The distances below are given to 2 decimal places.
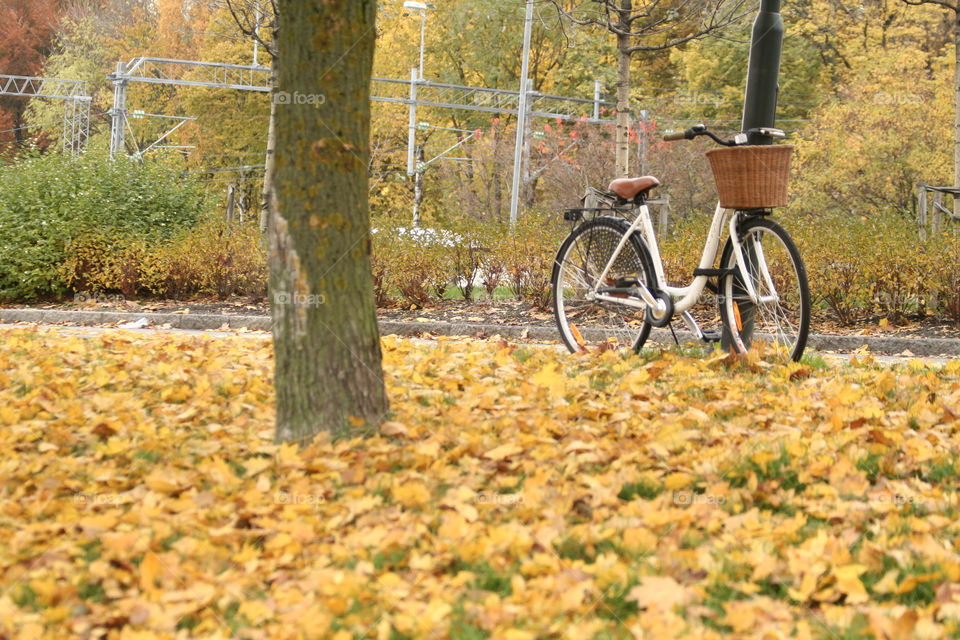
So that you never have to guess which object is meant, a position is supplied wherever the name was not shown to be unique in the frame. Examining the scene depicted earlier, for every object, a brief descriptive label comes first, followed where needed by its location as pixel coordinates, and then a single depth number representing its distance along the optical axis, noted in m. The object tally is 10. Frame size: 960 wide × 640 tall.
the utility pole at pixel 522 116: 24.59
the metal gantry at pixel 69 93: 44.29
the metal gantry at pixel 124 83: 25.89
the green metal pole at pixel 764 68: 6.10
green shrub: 12.38
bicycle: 5.68
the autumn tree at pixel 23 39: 51.75
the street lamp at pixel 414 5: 27.69
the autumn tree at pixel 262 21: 11.38
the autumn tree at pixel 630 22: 10.94
